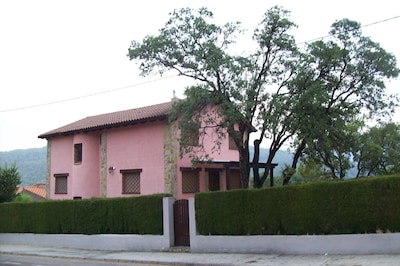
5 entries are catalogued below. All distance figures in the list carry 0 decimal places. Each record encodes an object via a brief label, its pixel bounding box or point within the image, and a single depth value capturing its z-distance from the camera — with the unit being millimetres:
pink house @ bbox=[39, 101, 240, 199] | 22359
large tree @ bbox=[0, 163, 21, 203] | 28984
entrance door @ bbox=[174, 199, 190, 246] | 16500
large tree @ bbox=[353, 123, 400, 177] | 29469
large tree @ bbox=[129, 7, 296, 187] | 17828
